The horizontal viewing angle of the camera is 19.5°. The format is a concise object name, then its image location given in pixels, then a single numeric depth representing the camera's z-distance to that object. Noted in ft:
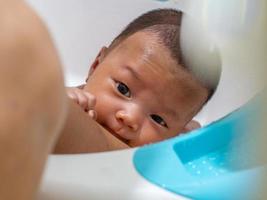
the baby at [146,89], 2.15
